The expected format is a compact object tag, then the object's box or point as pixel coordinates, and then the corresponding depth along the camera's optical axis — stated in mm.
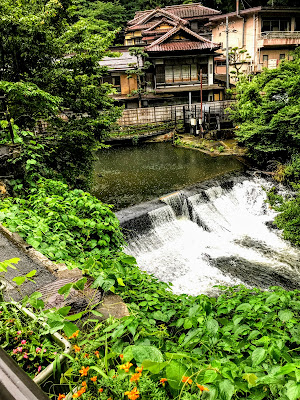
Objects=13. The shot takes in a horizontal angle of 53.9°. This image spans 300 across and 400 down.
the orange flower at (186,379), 1763
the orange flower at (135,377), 1634
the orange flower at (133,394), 1548
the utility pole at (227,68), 27984
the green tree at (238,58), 32000
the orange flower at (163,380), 1769
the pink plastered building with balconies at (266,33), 30734
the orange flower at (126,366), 1717
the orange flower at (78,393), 1617
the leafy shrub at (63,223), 5215
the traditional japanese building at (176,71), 28109
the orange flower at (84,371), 1798
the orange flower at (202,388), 1627
